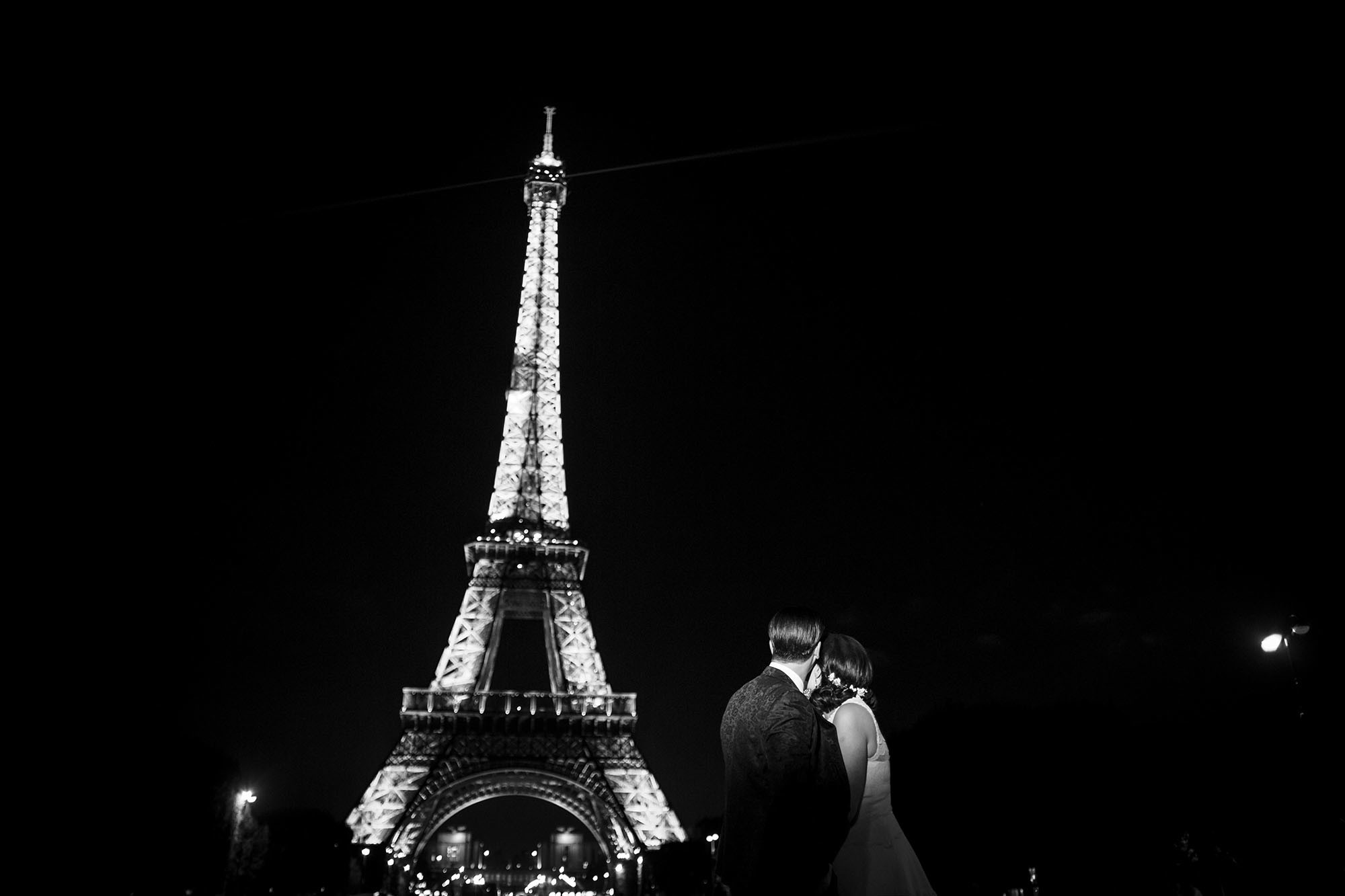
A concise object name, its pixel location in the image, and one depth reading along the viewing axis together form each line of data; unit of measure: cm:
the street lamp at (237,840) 4431
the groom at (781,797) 519
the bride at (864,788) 608
